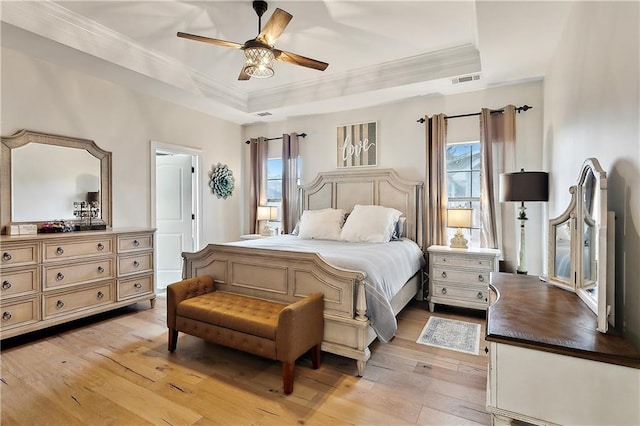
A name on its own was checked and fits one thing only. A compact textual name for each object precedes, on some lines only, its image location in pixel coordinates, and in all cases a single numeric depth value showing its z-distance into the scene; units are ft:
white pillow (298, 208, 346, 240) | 13.21
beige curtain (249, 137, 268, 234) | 18.03
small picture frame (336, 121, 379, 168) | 15.15
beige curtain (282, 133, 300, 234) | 16.81
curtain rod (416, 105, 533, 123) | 11.93
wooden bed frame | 7.68
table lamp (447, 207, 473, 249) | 12.20
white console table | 3.61
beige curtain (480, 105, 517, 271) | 12.27
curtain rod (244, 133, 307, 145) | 16.85
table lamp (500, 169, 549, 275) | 9.59
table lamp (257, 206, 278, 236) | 17.28
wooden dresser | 9.05
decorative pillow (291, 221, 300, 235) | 14.99
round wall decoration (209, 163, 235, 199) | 17.20
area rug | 9.34
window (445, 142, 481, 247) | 13.14
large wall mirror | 10.05
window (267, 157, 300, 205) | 18.06
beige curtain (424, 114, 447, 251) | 13.24
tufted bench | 6.98
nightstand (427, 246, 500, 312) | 11.48
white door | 16.47
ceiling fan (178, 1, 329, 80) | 7.84
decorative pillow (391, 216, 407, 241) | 12.97
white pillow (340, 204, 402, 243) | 12.28
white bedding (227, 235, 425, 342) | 7.87
